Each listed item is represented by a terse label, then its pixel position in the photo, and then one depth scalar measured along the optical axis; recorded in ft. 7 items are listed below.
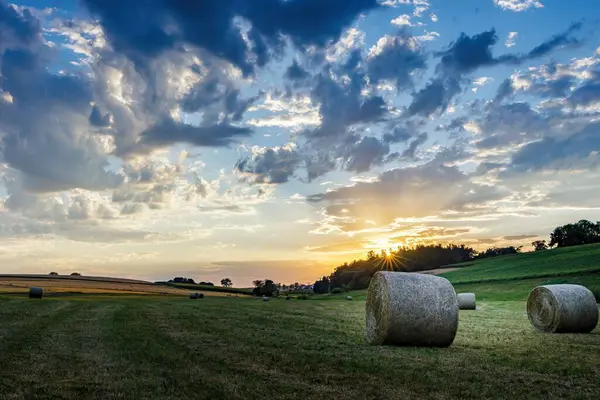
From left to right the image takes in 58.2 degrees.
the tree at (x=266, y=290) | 381.40
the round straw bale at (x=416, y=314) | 56.70
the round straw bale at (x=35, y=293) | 183.52
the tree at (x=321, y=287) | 501.11
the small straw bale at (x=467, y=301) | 143.64
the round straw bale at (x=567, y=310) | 79.97
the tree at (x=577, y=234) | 443.73
